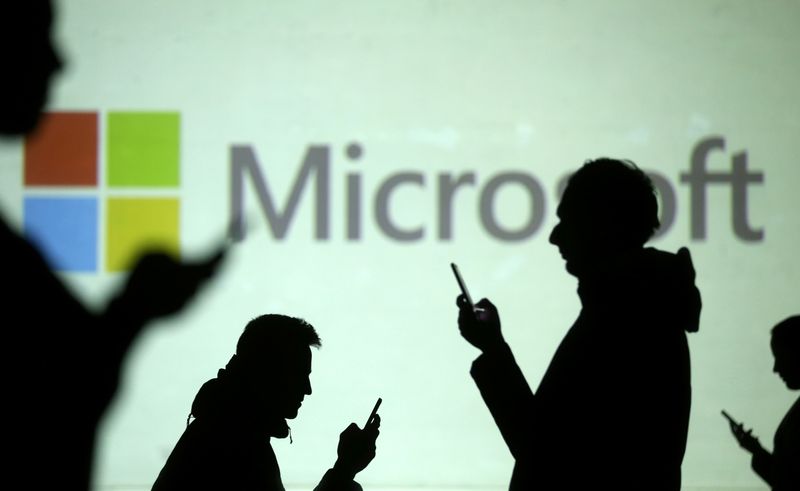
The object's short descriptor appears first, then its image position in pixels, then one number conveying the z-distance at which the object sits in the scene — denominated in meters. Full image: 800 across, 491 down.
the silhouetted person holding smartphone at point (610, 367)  4.86
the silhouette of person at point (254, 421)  5.09
